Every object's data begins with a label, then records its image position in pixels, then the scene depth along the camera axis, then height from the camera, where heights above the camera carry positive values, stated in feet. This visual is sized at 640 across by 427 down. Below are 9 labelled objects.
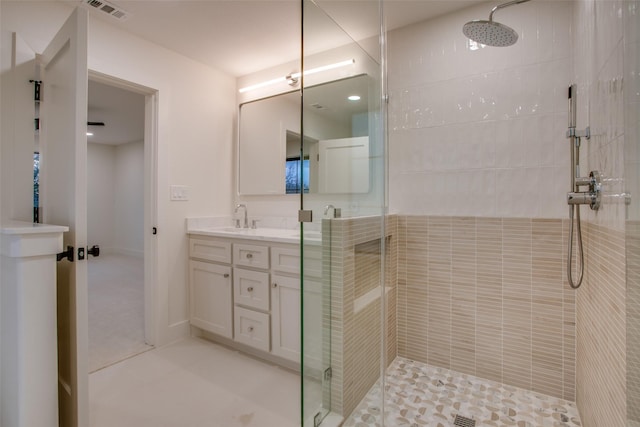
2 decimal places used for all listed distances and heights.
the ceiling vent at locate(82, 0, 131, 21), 6.07 +4.12
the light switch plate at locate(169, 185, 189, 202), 8.09 +0.46
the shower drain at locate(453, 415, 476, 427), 4.82 -3.36
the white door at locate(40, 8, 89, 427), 4.00 +0.07
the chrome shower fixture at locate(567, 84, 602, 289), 4.08 +0.31
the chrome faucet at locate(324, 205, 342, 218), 4.89 -0.02
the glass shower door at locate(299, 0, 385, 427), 4.60 +0.37
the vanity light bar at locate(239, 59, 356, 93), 4.86 +3.66
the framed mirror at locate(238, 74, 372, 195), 4.93 +1.28
